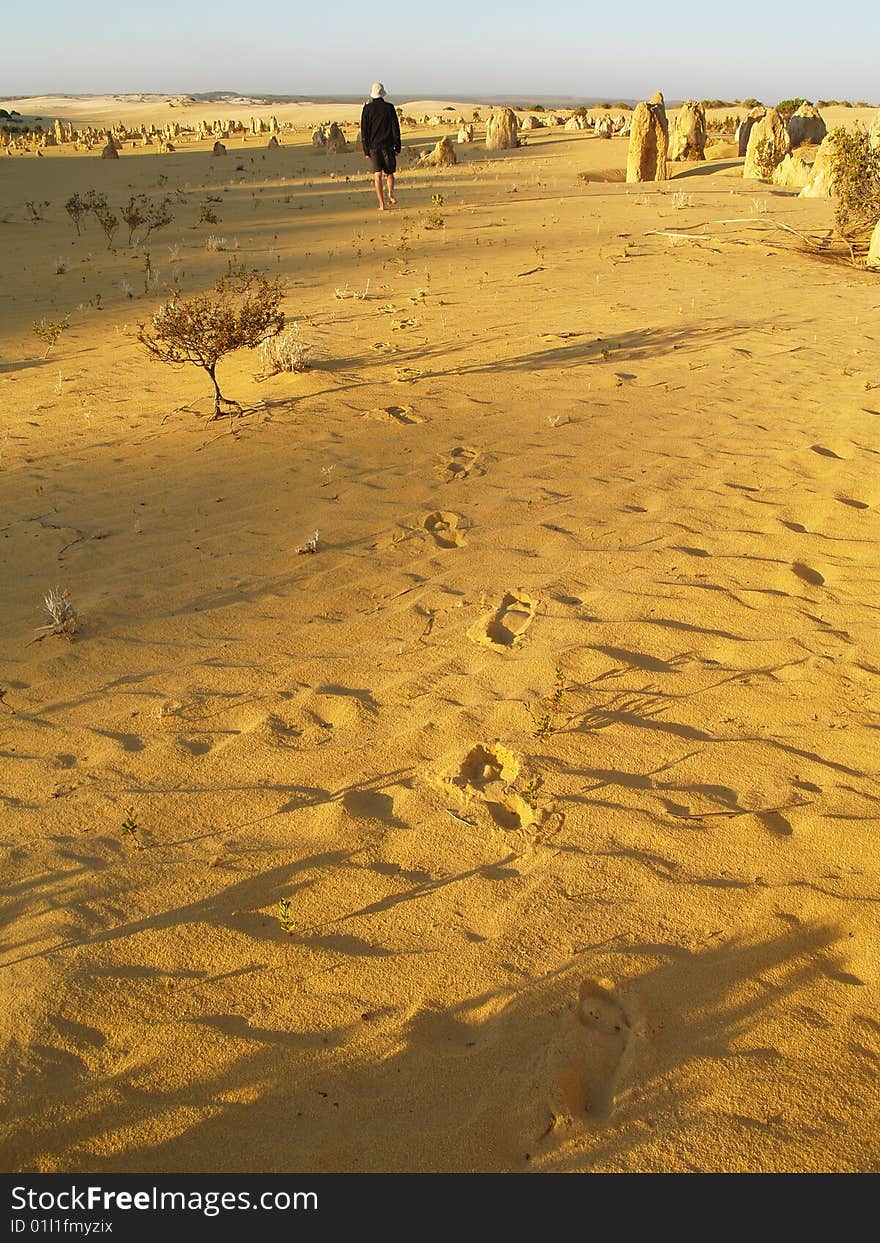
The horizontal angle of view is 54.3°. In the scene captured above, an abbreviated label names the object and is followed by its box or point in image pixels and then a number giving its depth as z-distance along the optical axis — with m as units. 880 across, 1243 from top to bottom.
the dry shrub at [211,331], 6.21
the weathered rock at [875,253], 11.03
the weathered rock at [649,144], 18.00
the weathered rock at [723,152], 22.20
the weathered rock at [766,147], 18.38
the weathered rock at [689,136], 21.45
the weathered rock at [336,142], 28.05
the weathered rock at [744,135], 21.79
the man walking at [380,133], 12.11
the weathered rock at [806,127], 21.93
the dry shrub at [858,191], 11.48
